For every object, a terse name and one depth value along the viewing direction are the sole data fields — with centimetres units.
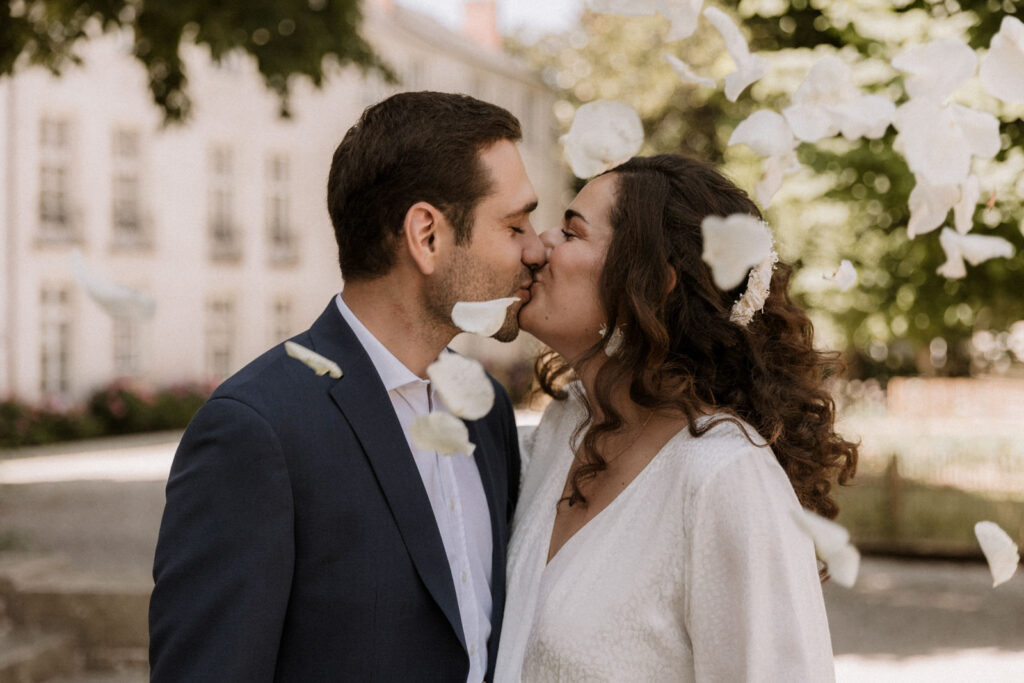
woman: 196
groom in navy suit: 189
